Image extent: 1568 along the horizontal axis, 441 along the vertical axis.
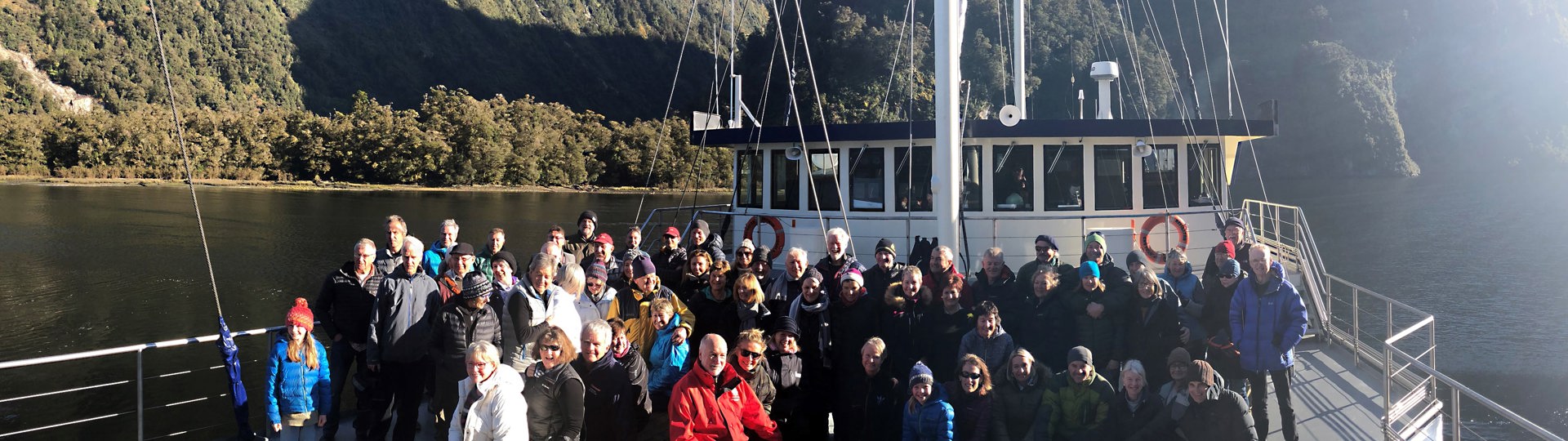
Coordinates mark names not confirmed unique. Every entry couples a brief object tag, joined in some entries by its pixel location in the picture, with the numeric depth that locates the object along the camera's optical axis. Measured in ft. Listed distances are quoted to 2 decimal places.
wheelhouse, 32.12
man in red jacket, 15.03
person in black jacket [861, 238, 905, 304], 20.40
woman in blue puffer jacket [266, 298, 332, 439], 18.65
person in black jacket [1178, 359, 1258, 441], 16.21
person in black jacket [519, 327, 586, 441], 15.01
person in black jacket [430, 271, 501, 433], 17.49
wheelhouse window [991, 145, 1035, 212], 32.35
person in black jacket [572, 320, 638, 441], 15.72
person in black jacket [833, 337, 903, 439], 17.87
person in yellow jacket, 19.36
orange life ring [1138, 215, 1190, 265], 32.32
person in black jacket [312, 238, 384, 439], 19.10
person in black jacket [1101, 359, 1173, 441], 16.81
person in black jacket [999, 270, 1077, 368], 18.94
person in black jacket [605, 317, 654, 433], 16.28
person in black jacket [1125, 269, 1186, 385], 19.22
